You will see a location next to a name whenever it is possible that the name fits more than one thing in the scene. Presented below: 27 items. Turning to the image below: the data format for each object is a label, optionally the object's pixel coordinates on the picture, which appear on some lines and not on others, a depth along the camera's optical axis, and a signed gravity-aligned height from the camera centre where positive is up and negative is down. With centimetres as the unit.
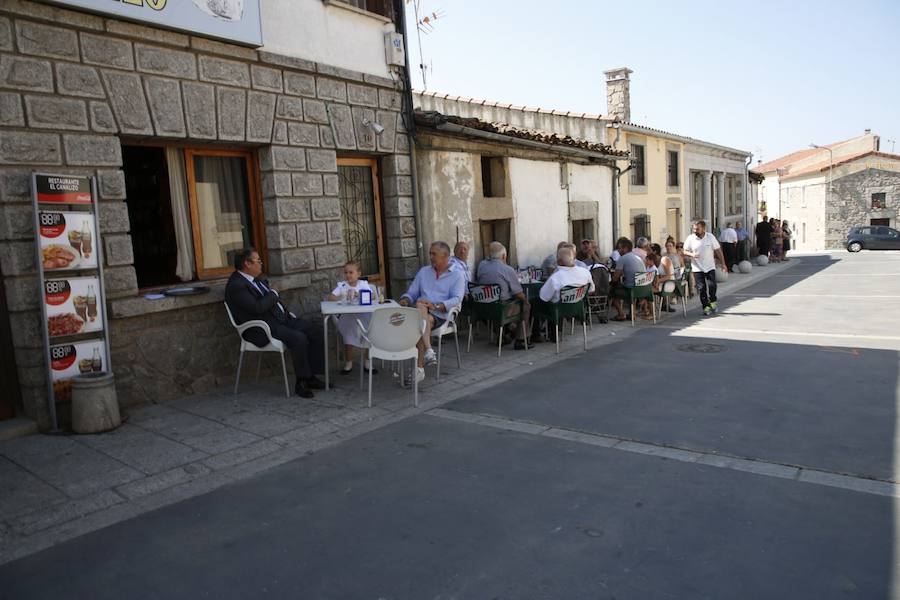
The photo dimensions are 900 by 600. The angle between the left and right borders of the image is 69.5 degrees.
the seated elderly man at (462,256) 925 -25
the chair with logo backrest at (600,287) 1067 -94
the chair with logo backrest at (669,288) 1098 -106
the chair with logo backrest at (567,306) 828 -95
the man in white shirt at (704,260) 1115 -61
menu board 511 -15
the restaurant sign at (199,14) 551 +219
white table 643 -64
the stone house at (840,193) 3853 +147
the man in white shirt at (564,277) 841 -59
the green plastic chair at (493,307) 809 -90
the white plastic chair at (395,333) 593 -84
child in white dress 700 -51
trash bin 513 -115
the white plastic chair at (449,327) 700 -96
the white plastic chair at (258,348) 608 -89
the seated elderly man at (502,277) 830 -53
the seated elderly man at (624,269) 1049 -67
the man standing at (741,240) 2198 -62
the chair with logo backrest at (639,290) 1027 -98
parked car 3250 -118
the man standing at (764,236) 2394 -56
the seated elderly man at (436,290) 704 -56
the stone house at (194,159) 516 +94
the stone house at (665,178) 1748 +155
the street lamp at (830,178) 3986 +239
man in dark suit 612 -62
